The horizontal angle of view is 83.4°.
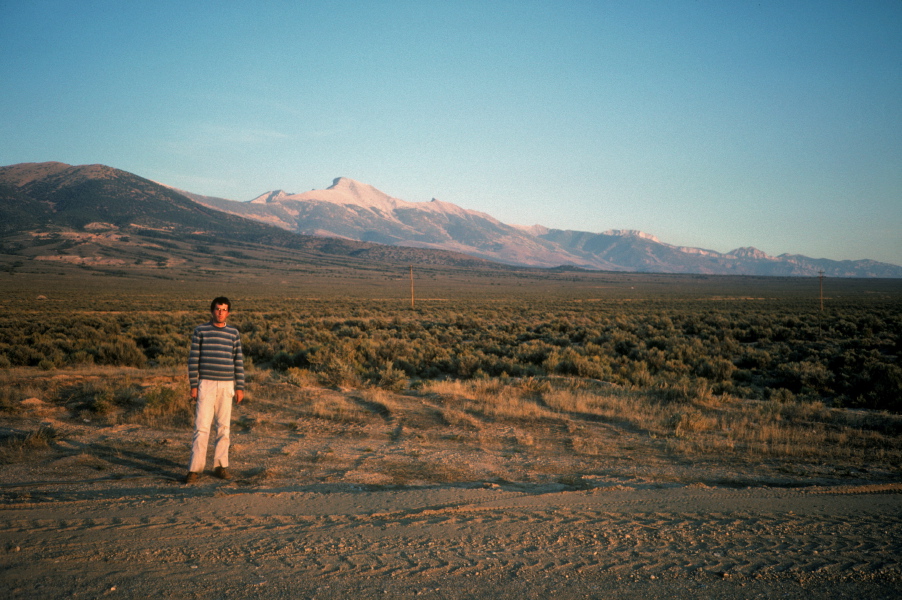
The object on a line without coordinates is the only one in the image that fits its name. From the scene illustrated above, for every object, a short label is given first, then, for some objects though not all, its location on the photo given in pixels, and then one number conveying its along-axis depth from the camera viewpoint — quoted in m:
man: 5.96
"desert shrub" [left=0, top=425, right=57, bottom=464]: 6.72
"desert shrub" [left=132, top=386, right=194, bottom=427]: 8.73
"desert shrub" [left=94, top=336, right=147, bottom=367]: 15.78
